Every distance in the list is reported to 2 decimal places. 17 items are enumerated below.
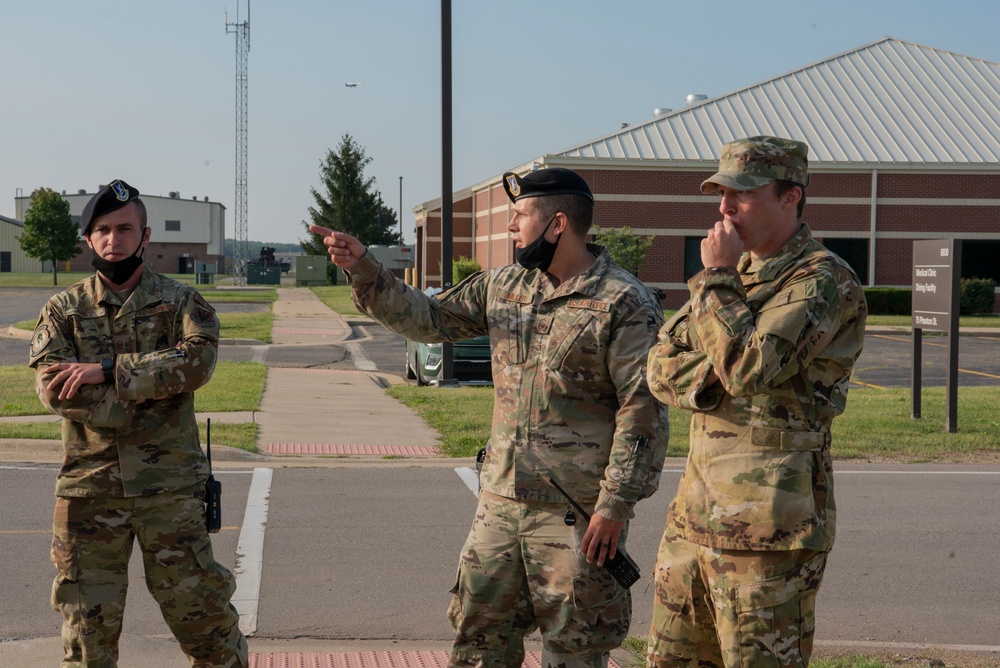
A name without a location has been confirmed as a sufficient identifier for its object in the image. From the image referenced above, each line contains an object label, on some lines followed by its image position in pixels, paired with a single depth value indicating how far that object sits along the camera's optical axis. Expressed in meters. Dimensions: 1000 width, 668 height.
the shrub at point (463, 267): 41.81
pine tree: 77.88
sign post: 13.08
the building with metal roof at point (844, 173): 36.03
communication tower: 75.44
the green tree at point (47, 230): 70.69
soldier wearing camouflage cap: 3.33
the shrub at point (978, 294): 36.38
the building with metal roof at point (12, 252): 107.12
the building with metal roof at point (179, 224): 117.88
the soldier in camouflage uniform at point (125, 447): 4.16
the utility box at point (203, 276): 77.31
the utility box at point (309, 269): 72.12
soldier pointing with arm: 3.78
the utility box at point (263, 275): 74.19
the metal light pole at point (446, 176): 16.38
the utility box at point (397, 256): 70.62
